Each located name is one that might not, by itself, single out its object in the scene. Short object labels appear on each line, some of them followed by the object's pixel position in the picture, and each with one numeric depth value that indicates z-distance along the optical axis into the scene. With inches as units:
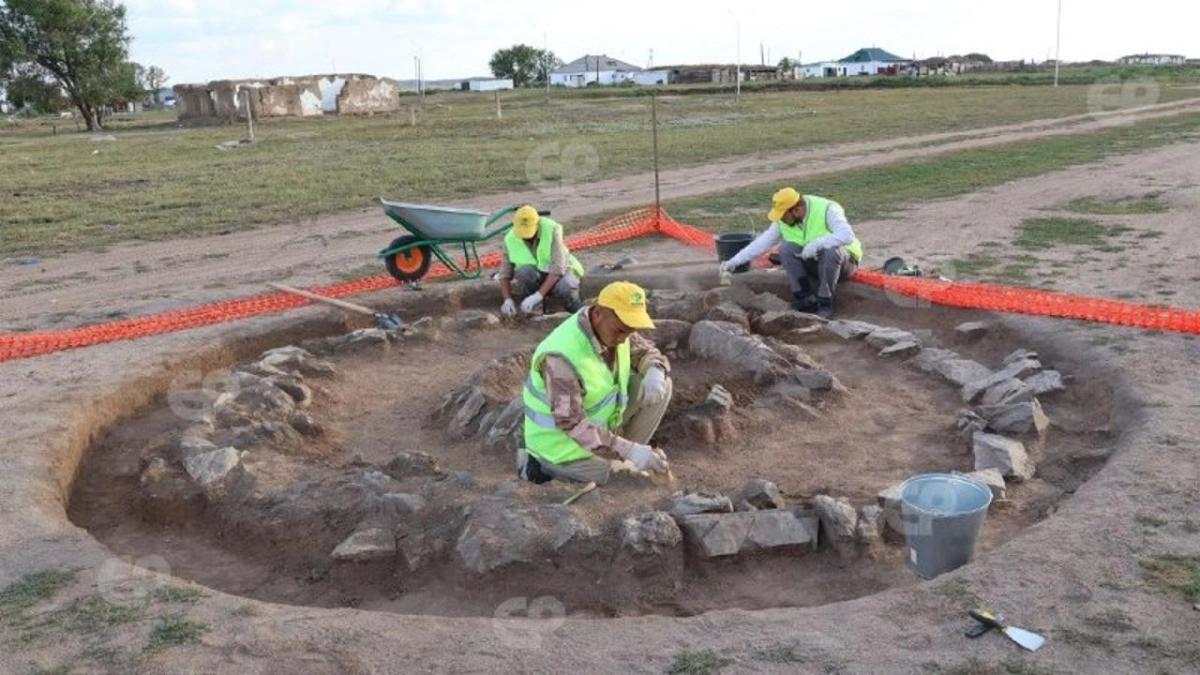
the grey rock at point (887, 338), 287.6
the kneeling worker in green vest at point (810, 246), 316.5
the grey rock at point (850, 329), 299.6
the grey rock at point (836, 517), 175.0
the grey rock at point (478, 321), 326.0
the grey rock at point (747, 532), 172.9
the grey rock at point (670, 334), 288.8
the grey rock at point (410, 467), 206.8
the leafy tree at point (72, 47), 1630.2
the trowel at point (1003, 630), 135.0
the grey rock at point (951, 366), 261.0
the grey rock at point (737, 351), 259.4
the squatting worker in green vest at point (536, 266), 314.7
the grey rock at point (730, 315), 305.3
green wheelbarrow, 354.6
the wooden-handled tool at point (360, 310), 315.3
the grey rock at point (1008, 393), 236.5
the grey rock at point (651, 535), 171.0
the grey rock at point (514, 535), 170.6
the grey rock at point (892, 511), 176.6
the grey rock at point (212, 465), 209.9
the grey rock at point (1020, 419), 226.4
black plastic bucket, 357.7
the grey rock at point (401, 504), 186.1
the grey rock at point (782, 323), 307.1
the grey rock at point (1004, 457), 203.8
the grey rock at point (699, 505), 179.2
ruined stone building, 1467.8
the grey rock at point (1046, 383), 247.7
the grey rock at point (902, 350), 281.7
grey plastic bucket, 156.3
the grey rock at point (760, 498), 185.5
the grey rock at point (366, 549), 177.6
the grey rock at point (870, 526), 174.6
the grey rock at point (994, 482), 192.7
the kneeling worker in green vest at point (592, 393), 182.7
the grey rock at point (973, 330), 294.8
